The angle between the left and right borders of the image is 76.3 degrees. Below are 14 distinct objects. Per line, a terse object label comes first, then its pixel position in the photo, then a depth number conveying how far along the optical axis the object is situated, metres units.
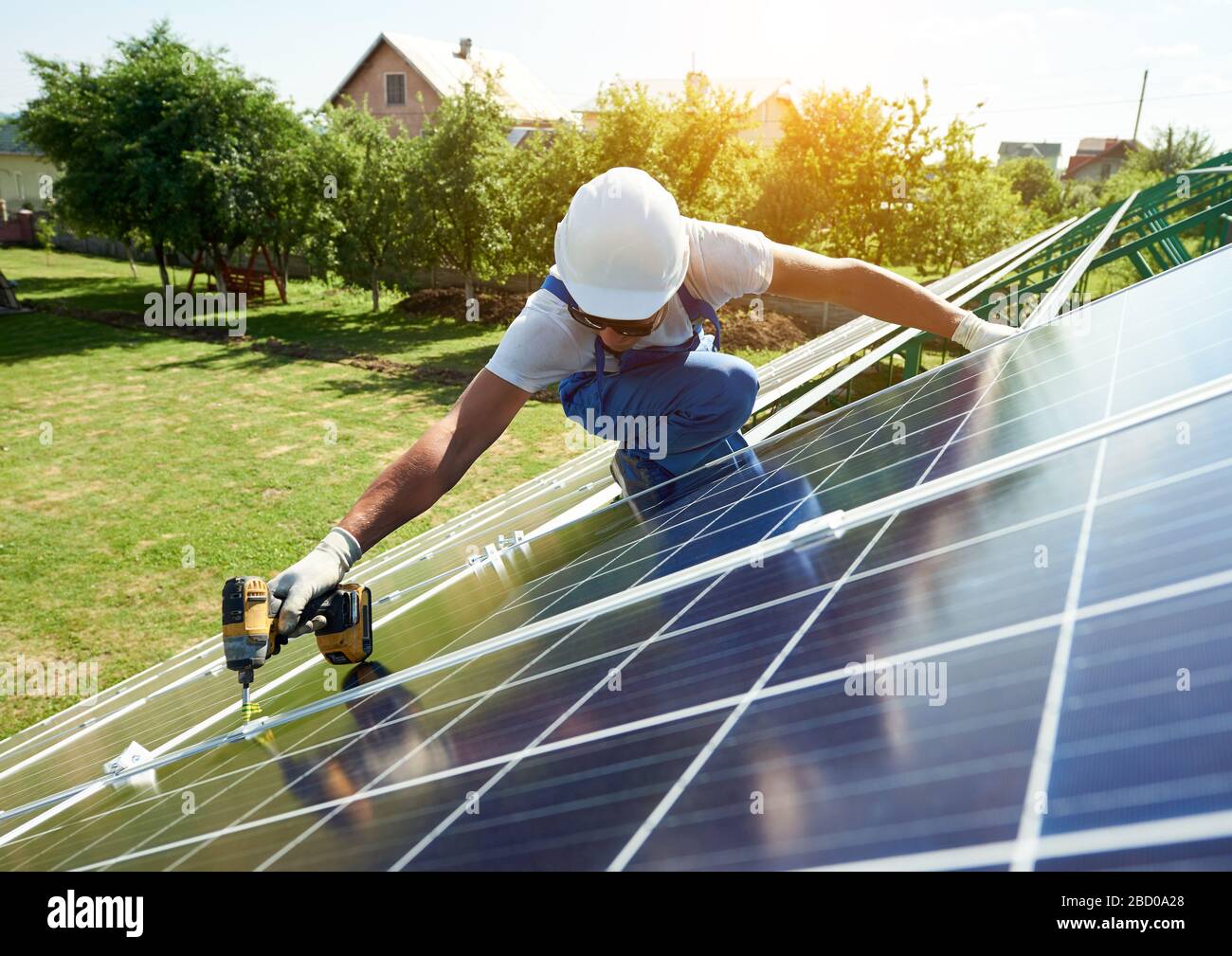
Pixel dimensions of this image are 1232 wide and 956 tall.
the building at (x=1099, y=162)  87.50
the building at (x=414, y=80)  48.75
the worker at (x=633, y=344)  3.88
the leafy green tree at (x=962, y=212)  23.83
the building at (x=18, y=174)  60.03
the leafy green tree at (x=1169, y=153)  59.56
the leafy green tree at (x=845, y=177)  23.58
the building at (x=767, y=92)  61.38
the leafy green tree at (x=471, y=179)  25.81
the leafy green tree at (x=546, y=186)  23.84
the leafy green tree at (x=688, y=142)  22.92
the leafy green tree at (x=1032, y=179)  69.62
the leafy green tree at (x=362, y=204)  28.27
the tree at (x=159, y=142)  28.03
